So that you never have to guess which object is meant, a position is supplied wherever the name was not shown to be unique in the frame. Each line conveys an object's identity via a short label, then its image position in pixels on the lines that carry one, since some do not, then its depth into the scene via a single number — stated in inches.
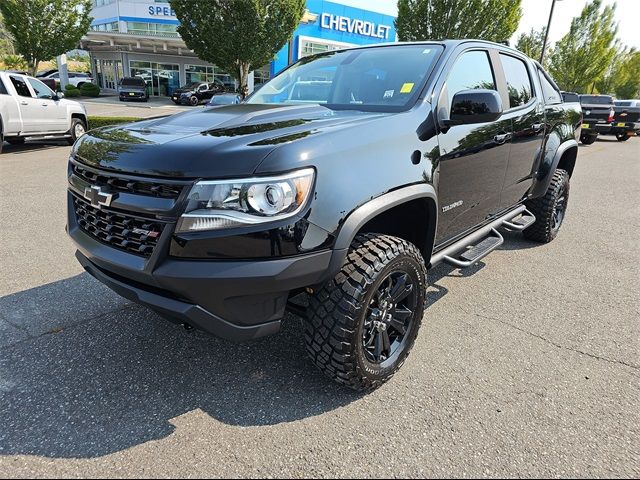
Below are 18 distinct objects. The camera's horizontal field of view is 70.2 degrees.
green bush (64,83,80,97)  1250.6
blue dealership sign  1343.5
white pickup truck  379.6
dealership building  1346.0
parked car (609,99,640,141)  764.6
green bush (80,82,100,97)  1289.4
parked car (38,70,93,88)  1483.4
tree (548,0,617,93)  1206.9
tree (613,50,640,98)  1742.9
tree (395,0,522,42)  791.1
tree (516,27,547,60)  1234.0
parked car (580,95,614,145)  697.0
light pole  920.8
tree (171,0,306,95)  638.5
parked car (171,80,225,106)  1159.6
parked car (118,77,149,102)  1168.8
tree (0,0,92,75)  765.9
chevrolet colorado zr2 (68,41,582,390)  75.4
